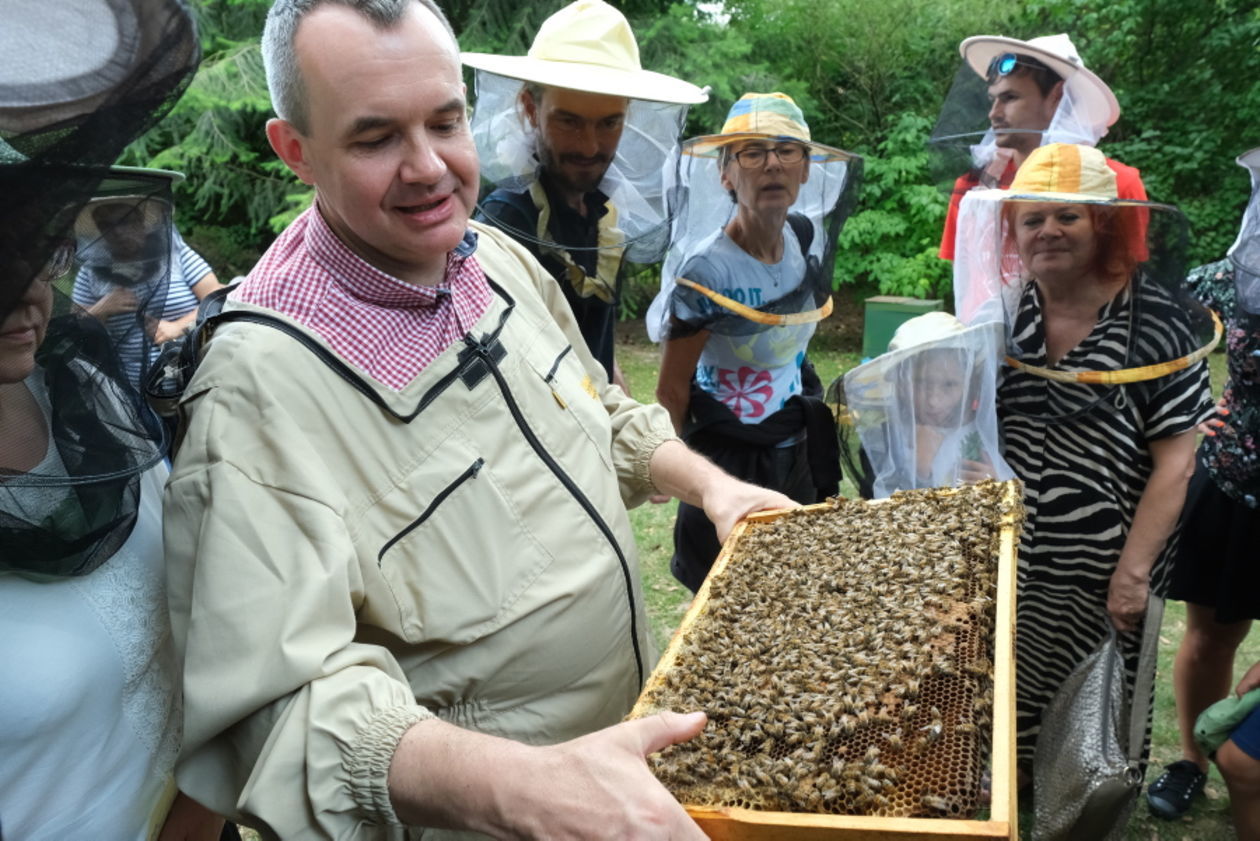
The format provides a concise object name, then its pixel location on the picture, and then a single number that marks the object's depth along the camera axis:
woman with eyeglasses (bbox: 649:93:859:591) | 3.75
